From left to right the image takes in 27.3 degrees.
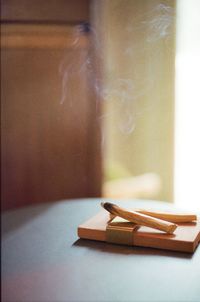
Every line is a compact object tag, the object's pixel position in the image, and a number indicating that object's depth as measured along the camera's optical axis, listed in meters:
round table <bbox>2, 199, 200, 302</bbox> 0.71
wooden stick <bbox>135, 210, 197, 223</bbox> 1.02
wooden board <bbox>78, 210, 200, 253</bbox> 0.89
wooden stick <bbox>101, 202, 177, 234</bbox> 0.94
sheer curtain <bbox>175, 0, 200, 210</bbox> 2.02
